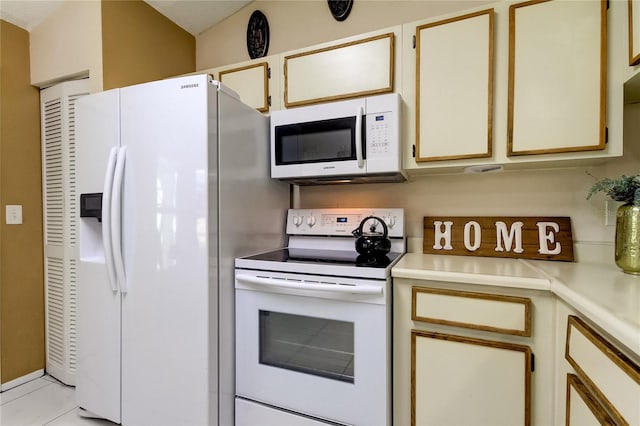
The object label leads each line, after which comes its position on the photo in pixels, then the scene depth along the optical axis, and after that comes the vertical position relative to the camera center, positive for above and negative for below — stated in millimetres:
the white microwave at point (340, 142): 1505 +356
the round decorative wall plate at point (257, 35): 2221 +1285
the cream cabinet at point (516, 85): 1203 +541
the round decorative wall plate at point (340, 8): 1978 +1319
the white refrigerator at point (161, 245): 1322 -177
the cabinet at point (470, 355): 1083 -570
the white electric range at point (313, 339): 1252 -605
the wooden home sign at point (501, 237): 1503 -156
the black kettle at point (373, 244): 1463 -179
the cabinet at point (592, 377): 646 -427
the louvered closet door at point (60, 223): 1987 -100
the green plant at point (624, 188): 1107 +72
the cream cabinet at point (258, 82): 1823 +783
